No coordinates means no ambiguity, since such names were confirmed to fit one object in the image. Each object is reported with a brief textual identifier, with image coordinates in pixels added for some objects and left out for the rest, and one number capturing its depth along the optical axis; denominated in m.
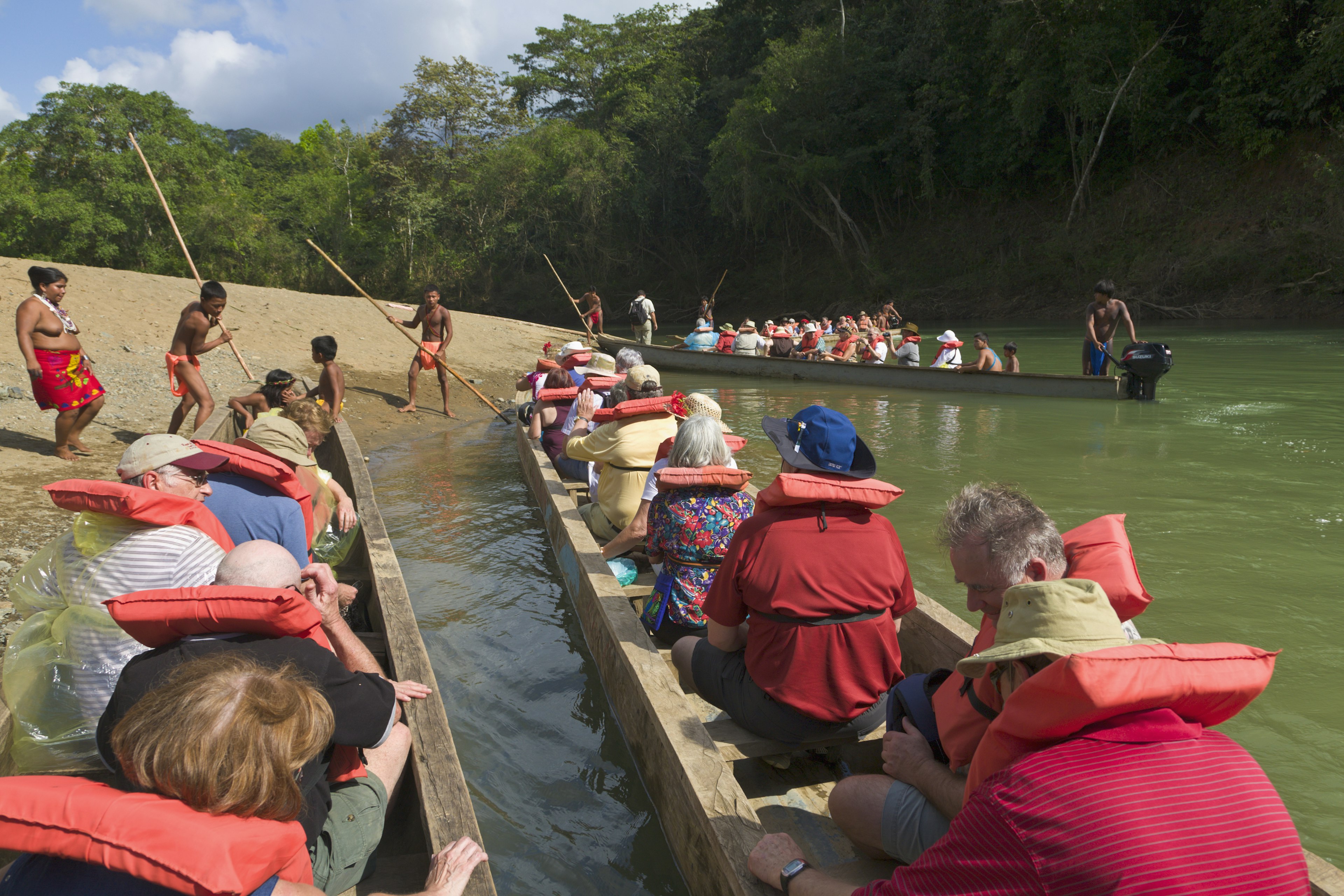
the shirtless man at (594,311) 18.31
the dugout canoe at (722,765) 2.13
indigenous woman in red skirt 6.07
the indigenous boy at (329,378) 7.73
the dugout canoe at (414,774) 2.14
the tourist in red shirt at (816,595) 2.40
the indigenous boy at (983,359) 11.77
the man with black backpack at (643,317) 17.84
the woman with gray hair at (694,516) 3.16
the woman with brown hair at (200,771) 1.25
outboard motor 10.20
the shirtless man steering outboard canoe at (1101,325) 10.85
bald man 1.75
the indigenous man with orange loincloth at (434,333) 9.96
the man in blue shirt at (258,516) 3.12
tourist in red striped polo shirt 1.20
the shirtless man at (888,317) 20.59
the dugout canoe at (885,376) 10.74
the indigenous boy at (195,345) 6.69
